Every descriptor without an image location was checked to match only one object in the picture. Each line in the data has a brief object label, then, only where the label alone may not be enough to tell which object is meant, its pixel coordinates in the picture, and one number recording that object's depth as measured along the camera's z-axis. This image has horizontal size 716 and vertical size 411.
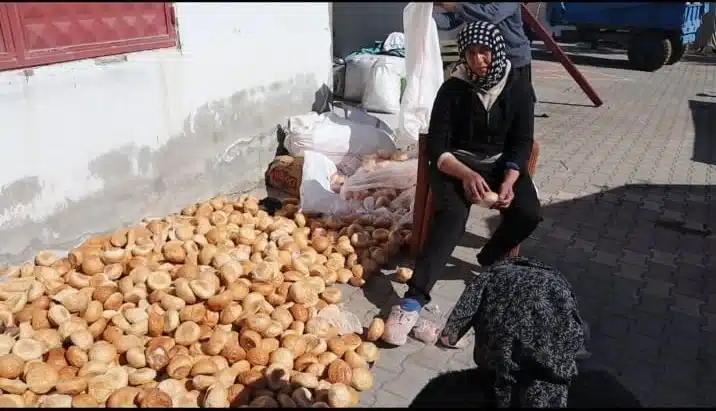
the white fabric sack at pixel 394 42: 6.66
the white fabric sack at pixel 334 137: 4.56
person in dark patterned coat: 1.83
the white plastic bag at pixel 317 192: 4.00
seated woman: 2.87
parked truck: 11.98
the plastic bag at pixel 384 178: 4.06
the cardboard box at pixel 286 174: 4.46
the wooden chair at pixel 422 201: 3.31
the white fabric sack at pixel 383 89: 5.99
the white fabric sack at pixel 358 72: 6.22
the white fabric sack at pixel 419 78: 4.53
